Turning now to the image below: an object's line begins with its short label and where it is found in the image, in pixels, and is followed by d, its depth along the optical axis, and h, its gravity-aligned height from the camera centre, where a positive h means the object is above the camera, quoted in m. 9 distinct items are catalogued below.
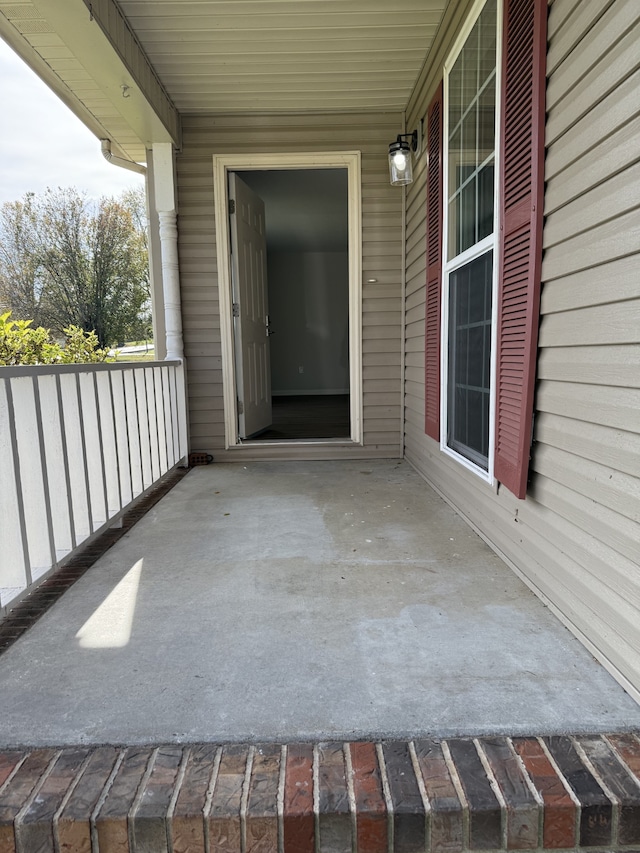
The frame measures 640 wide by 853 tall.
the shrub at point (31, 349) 4.55 +0.08
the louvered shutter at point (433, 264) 2.94 +0.51
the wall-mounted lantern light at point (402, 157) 3.42 +1.29
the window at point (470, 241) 2.24 +0.52
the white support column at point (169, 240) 3.73 +0.86
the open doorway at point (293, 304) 4.14 +0.60
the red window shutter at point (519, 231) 1.69 +0.41
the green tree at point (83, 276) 11.53 +1.82
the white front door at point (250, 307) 4.14 +0.40
